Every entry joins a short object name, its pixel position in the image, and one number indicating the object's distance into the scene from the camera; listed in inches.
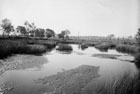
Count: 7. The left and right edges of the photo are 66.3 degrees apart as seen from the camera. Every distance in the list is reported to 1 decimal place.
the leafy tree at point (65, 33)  4049.2
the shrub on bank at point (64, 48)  1426.9
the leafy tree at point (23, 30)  3198.8
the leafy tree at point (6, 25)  2697.1
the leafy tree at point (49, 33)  3936.8
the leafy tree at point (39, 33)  3592.8
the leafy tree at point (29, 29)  3145.2
